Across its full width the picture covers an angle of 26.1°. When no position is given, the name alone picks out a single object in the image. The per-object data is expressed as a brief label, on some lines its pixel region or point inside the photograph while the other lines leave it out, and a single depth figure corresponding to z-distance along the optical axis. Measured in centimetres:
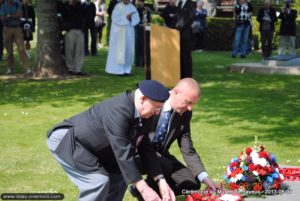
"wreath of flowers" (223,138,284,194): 573
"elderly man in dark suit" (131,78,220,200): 543
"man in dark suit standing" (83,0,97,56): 1914
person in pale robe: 1591
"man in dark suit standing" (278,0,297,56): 2014
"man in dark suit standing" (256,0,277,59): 2022
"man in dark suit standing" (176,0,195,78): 1427
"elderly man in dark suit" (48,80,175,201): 461
